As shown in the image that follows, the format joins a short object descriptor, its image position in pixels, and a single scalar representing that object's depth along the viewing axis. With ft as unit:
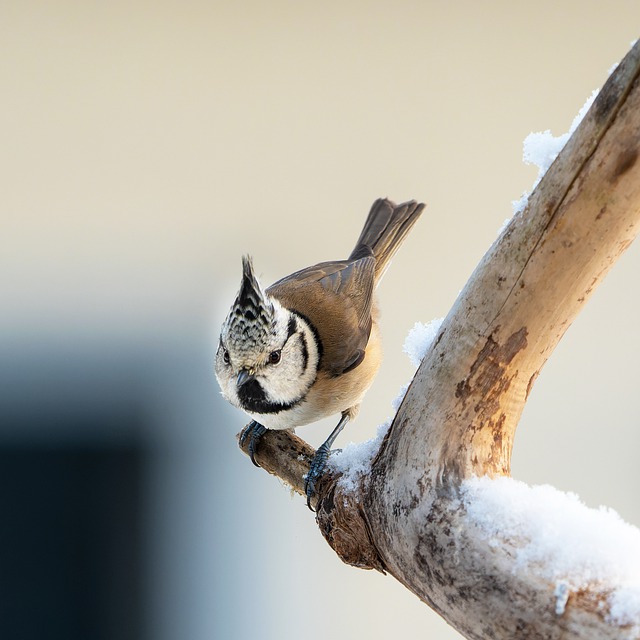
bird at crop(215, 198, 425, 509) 11.23
